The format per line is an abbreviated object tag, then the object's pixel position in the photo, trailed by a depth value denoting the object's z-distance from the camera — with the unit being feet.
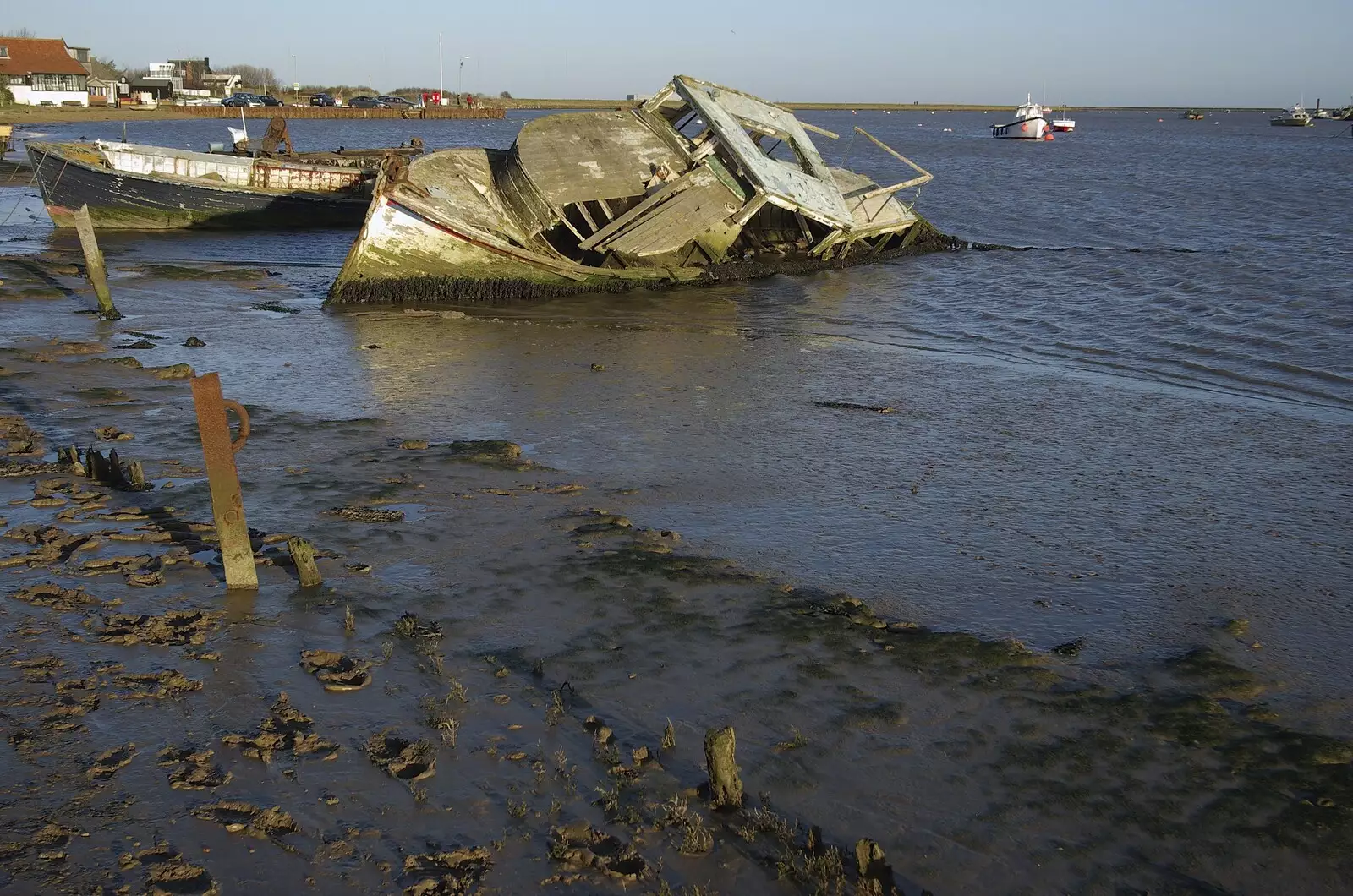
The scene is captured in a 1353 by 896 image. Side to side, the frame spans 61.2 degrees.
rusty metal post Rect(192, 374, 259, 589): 19.62
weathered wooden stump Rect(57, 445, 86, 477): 26.71
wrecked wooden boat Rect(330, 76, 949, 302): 52.19
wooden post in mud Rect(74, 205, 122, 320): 47.88
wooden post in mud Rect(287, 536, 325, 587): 20.84
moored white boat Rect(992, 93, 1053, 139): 308.40
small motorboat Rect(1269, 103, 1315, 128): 424.87
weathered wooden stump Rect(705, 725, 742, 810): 14.49
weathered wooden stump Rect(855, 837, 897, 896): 13.24
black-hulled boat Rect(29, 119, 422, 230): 76.33
